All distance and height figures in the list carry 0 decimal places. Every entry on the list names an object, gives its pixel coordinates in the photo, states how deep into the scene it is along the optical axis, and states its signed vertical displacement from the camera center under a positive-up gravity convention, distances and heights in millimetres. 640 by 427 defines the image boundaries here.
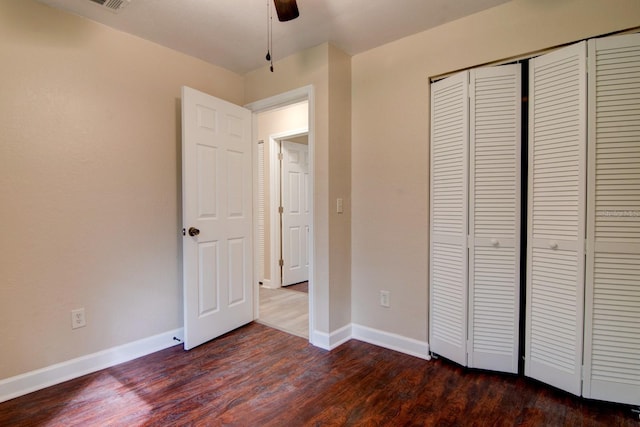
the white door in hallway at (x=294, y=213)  4391 -119
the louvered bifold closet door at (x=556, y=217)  1722 -76
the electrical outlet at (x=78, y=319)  2027 -763
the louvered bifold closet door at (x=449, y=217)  2076 -90
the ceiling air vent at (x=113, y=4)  1847 +1235
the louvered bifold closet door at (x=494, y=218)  1958 -86
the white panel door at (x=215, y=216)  2391 -95
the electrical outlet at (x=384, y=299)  2473 -765
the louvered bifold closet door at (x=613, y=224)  1613 -107
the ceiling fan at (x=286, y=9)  1511 +982
